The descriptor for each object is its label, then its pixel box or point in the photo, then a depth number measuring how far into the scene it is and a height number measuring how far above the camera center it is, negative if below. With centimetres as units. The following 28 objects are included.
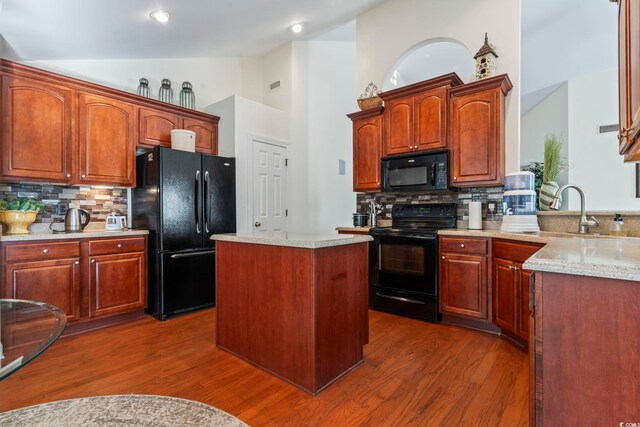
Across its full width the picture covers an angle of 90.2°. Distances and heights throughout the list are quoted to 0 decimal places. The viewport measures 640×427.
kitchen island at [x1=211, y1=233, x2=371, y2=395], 190 -61
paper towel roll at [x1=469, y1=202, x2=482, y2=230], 320 -5
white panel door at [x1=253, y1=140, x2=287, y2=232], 433 +35
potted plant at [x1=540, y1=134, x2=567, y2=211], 296 +37
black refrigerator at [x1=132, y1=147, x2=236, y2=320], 325 -8
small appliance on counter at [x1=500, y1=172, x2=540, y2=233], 270 +5
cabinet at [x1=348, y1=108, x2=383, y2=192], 379 +76
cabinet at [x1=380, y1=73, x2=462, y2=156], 327 +103
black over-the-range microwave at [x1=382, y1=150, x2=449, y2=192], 328 +43
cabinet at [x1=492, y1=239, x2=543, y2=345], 237 -61
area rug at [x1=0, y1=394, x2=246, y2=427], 90 -60
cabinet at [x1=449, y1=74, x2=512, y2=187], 301 +77
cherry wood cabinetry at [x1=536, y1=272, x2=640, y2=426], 95 -43
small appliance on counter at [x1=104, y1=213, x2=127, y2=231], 329 -12
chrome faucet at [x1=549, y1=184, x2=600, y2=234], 244 -7
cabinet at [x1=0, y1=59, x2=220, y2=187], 275 +83
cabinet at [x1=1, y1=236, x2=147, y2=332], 261 -57
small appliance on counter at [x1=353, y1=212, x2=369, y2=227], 401 -11
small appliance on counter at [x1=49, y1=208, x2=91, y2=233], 307 -9
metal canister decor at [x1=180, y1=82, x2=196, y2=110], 413 +150
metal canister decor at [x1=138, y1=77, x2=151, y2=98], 376 +146
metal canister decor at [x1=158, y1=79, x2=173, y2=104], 397 +150
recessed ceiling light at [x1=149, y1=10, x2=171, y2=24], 296 +185
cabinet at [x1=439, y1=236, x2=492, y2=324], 280 -61
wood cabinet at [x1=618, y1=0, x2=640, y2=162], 119 +56
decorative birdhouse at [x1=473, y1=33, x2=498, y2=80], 313 +148
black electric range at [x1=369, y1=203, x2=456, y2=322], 309 -52
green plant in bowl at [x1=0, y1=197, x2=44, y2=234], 272 -2
